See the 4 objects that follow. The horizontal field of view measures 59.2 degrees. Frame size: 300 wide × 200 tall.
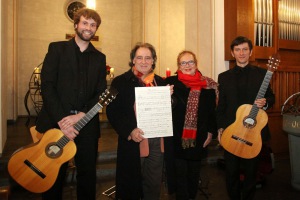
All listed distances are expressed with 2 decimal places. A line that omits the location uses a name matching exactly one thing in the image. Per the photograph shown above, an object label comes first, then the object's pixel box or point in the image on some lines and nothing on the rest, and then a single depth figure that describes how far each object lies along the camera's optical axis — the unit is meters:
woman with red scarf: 2.49
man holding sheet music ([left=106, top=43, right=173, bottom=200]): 2.23
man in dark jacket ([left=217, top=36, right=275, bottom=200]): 2.61
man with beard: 2.07
